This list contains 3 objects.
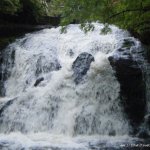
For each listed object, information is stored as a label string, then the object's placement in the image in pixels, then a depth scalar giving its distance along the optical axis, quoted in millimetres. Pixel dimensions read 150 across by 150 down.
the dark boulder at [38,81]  15731
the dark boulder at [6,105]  14405
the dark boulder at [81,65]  15234
